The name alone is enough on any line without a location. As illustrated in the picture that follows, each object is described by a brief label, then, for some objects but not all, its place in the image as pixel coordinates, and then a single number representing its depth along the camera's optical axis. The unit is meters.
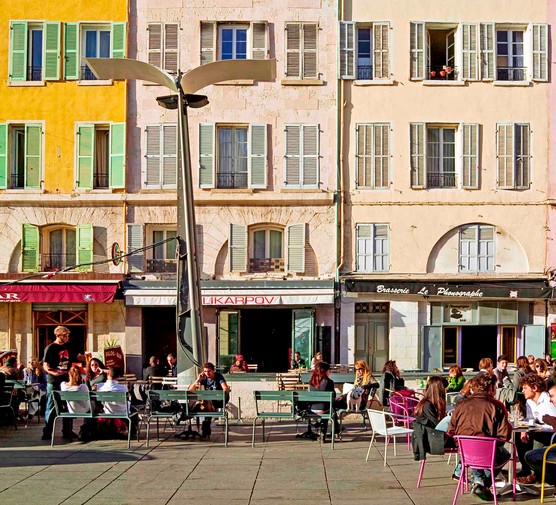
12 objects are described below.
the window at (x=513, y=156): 28.64
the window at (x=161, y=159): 28.78
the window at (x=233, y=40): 29.05
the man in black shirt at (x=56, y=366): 15.38
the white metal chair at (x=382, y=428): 12.45
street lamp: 16.73
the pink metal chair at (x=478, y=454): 9.92
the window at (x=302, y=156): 28.69
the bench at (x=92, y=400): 14.38
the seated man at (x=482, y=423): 10.21
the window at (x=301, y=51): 28.98
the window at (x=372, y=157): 28.70
